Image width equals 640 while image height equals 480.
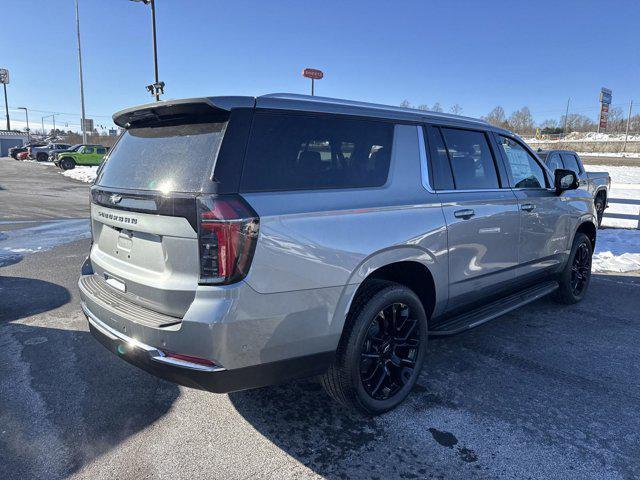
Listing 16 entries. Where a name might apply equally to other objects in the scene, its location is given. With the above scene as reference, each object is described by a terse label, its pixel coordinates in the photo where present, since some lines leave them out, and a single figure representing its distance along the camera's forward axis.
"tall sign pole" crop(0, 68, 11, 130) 76.89
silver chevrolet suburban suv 2.28
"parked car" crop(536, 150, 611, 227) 10.14
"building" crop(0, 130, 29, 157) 66.06
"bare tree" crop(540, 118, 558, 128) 114.56
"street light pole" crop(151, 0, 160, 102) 18.44
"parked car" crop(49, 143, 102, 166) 33.22
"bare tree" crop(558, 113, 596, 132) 115.11
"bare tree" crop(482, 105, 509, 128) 108.56
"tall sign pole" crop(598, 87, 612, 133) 70.69
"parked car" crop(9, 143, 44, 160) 49.06
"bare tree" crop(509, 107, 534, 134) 115.69
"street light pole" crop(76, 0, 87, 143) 39.34
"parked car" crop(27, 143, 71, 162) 44.85
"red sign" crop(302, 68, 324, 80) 28.45
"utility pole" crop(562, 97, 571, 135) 101.88
